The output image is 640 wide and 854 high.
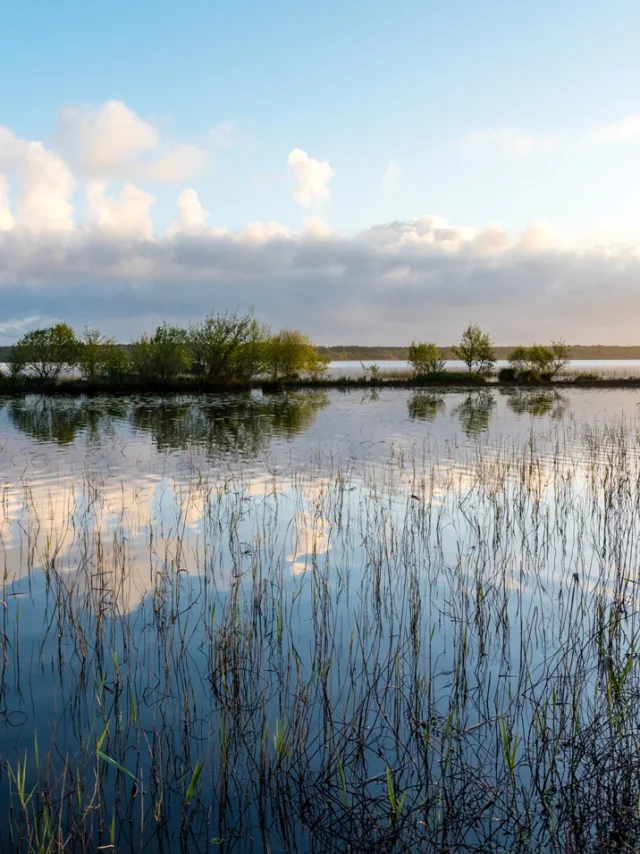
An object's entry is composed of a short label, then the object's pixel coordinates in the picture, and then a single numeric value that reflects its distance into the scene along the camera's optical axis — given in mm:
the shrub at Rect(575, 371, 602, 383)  56094
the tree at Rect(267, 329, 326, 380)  49344
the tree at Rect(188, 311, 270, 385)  45625
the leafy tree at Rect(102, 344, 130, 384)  44969
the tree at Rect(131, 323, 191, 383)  44781
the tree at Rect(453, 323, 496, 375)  58281
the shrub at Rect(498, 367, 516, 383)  57094
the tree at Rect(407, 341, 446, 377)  56875
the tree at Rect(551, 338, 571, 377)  54028
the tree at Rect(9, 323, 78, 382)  43062
